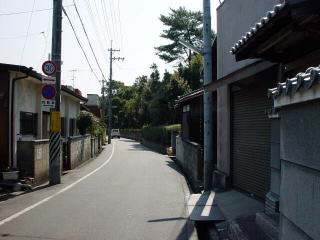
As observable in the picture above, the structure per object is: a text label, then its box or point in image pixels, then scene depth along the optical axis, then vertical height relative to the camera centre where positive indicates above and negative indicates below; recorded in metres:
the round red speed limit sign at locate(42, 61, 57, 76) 13.52 +2.21
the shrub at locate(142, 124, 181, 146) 32.56 -0.63
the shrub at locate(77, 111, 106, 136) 26.52 +0.39
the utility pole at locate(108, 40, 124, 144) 50.15 +5.17
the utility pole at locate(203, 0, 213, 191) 11.37 +0.72
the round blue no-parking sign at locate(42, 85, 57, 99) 13.61 +1.33
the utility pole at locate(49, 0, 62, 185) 14.11 +1.82
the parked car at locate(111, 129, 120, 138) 70.84 -1.08
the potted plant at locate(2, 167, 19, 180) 11.87 -1.53
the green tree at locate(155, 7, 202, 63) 46.84 +12.69
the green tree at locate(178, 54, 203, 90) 42.22 +6.24
